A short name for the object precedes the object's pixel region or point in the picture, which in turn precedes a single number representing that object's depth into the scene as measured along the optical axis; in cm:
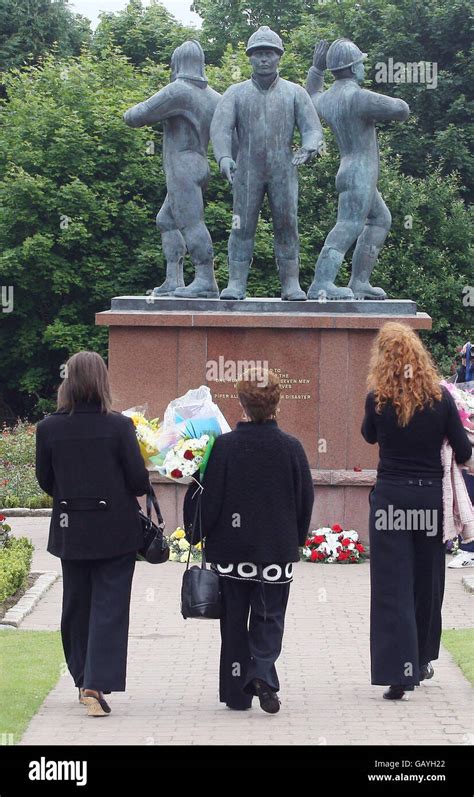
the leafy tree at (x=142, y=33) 3156
